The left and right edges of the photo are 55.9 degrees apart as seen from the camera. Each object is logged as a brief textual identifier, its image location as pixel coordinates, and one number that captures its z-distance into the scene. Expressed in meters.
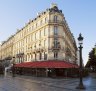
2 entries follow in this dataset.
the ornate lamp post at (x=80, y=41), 8.62
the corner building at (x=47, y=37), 18.40
